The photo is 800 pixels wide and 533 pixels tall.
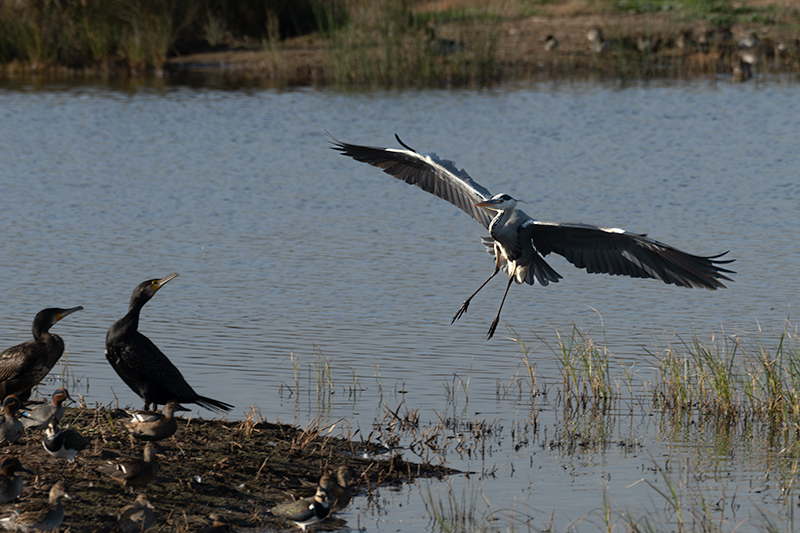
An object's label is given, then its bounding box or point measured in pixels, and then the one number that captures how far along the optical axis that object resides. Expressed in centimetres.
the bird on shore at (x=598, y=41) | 6212
